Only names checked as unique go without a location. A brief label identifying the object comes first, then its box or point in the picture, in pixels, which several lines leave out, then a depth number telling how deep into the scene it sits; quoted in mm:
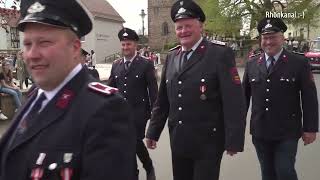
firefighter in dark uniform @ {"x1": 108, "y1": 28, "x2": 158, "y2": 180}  3629
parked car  18267
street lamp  20923
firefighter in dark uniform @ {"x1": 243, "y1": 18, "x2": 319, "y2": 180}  2864
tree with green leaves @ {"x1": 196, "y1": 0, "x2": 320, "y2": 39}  26309
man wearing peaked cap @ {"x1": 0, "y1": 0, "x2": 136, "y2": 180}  1183
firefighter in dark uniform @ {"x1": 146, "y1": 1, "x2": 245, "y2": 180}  2376
